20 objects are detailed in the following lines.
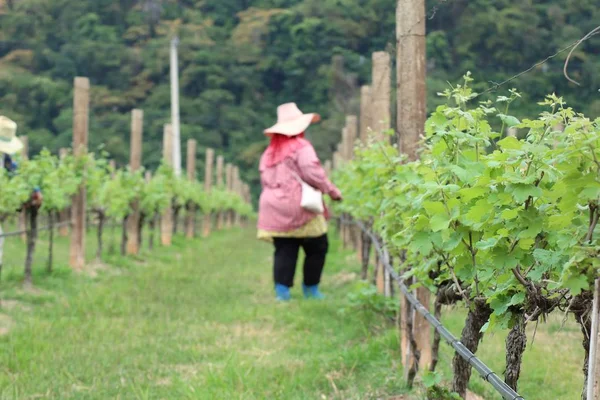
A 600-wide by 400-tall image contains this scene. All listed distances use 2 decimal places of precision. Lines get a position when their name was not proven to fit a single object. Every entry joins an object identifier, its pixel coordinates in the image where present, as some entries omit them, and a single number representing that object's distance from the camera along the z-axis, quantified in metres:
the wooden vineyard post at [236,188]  46.12
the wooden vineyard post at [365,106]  13.65
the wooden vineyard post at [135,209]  15.46
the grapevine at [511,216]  2.08
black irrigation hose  2.46
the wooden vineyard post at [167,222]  19.30
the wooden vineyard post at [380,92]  9.04
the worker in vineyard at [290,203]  8.53
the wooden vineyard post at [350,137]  17.62
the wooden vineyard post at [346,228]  17.66
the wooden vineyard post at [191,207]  23.75
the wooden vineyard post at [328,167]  29.33
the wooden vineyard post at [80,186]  11.34
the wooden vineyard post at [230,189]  41.47
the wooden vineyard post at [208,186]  28.52
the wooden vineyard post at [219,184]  34.66
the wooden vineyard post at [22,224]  19.04
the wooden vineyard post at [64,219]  21.28
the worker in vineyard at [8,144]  7.79
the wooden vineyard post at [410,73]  5.14
